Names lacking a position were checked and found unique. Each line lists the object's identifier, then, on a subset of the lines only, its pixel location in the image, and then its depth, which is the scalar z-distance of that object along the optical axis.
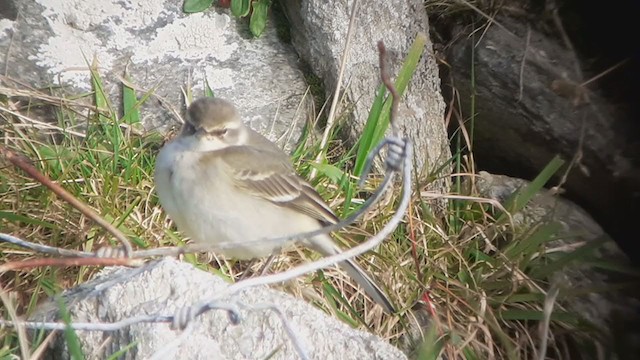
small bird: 6.52
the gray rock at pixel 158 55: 8.60
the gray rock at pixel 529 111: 7.71
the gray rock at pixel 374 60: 8.79
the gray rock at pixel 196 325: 5.32
